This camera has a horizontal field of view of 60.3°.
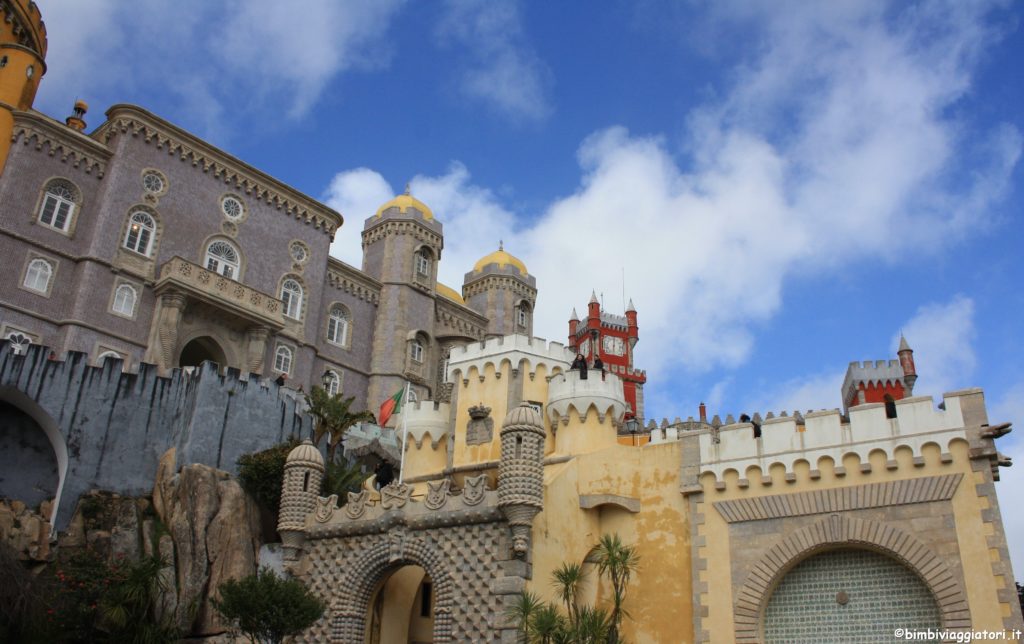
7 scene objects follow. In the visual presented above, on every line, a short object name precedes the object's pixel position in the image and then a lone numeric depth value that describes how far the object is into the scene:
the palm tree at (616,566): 19.84
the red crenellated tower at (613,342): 69.62
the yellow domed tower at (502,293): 51.41
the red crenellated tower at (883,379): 49.94
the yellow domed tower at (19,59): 33.47
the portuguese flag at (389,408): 39.00
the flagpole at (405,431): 30.50
